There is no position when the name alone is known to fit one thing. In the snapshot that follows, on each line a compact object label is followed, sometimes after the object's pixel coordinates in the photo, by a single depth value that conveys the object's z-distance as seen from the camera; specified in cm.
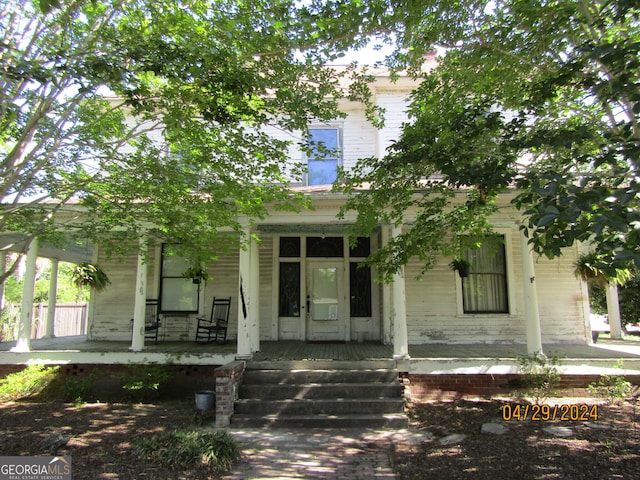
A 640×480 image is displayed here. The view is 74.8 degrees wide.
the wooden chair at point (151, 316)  1021
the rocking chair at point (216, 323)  971
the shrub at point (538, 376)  673
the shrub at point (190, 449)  455
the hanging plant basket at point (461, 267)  874
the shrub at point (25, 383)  732
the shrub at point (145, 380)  717
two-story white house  966
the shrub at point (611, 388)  642
